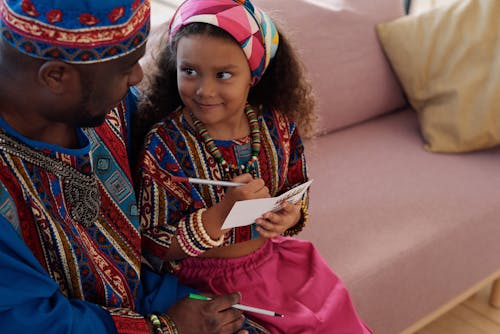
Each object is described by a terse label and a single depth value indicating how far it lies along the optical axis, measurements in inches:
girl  49.6
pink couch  71.1
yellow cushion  88.1
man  36.6
